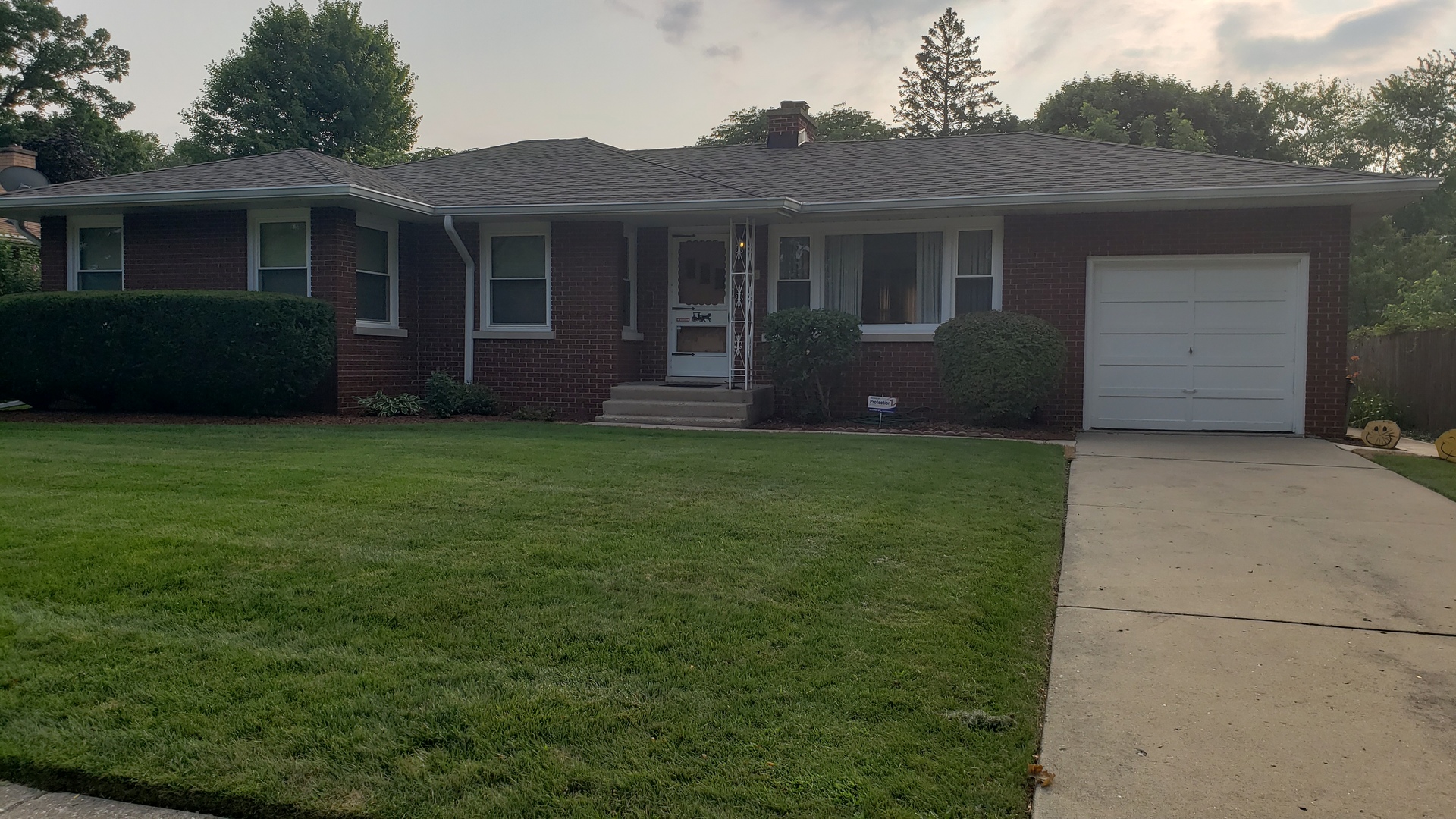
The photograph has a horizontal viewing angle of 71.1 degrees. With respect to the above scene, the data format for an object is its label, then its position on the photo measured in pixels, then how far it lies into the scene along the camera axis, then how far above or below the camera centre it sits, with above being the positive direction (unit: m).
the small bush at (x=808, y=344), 12.20 +0.35
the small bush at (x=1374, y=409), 14.36 -0.38
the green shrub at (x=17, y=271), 17.39 +1.54
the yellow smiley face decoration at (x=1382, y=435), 10.98 -0.56
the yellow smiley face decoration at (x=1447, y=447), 9.86 -0.61
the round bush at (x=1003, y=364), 11.19 +0.13
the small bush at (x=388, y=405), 12.70 -0.51
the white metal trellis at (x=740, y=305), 12.91 +0.86
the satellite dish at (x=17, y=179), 20.44 +3.60
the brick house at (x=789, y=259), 11.67 +1.42
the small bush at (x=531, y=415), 12.94 -0.61
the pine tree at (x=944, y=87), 47.06 +13.42
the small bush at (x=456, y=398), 12.98 -0.42
